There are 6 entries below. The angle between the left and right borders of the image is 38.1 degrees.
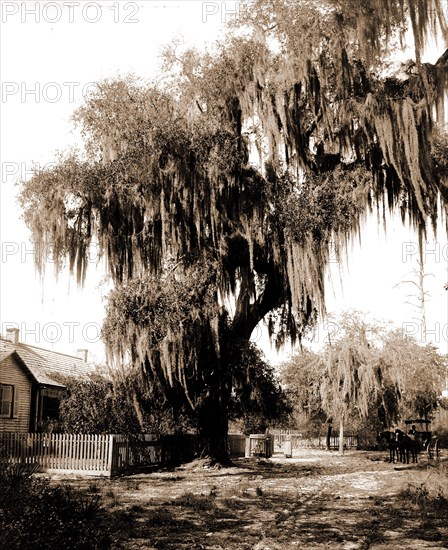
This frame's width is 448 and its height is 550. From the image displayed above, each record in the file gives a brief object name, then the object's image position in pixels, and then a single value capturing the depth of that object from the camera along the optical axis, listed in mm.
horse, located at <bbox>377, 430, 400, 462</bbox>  21641
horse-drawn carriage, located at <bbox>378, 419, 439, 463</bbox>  21141
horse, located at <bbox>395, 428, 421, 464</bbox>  21062
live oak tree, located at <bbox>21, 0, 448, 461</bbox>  15867
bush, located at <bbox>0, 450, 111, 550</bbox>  5656
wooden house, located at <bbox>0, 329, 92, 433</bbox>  27125
